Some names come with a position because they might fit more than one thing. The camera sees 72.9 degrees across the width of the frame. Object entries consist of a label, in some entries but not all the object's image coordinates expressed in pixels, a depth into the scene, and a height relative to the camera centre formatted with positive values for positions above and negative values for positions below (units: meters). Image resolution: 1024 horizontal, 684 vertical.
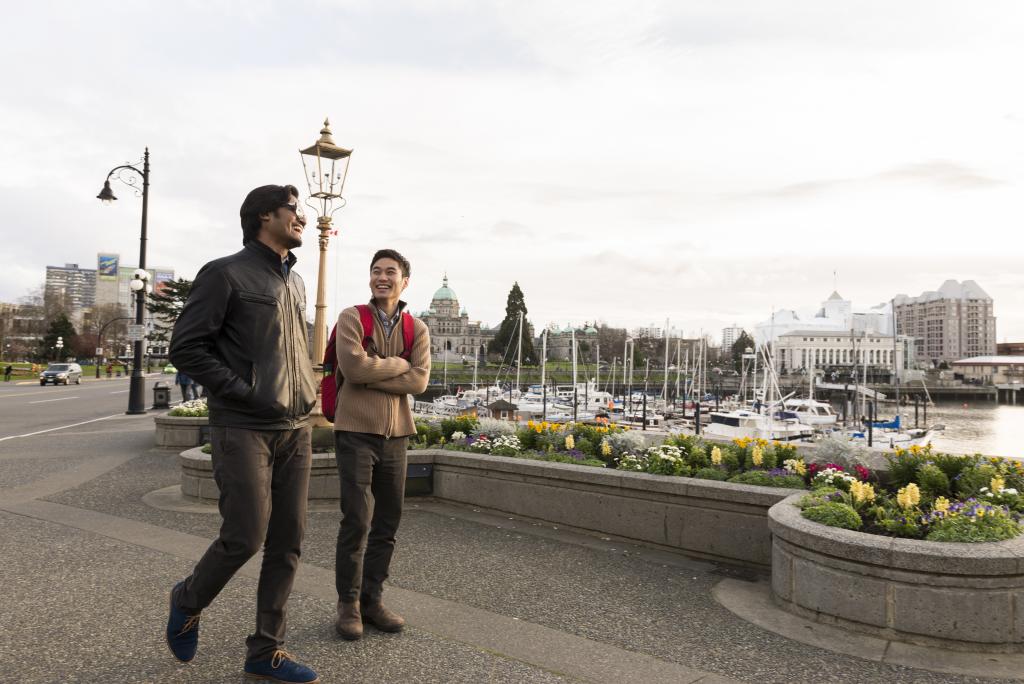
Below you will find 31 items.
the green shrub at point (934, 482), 5.42 -0.87
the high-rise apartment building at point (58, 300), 96.06 +7.58
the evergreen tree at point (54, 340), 84.25 +1.29
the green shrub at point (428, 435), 8.54 -0.95
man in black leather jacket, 3.16 -0.26
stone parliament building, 175.62 +8.40
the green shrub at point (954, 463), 5.74 -0.77
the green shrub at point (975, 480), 5.24 -0.83
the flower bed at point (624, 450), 6.14 -0.90
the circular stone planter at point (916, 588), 3.83 -1.25
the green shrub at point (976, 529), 4.11 -0.95
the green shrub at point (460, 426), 8.76 -0.84
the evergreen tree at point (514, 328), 107.12 +5.31
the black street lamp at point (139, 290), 20.53 +2.04
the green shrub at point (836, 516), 4.44 -0.96
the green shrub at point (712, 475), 6.11 -0.96
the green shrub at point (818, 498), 4.83 -0.92
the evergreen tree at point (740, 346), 143.89 +4.60
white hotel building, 165.00 +6.68
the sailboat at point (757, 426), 38.66 -3.50
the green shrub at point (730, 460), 6.73 -0.91
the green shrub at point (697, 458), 6.68 -0.90
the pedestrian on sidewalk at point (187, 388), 21.20 -1.12
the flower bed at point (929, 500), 4.25 -0.91
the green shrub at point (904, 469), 5.79 -0.83
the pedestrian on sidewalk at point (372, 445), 3.95 -0.51
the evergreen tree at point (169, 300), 42.72 +3.61
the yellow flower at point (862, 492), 4.84 -0.86
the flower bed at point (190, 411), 12.97 -1.08
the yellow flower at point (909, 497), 4.55 -0.83
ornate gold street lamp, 9.28 +2.21
